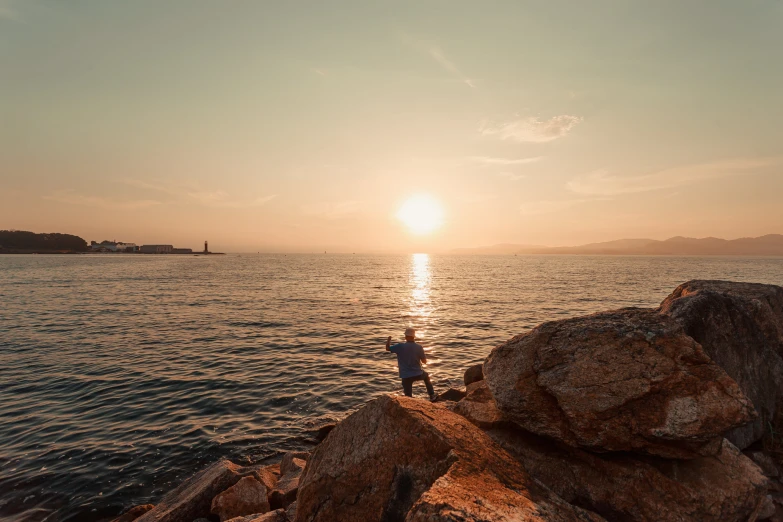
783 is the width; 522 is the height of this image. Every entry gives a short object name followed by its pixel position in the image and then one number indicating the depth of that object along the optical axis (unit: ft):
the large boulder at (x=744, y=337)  26.25
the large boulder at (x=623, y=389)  18.07
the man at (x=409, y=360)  44.91
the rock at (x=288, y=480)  27.71
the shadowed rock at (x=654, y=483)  18.19
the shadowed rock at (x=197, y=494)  27.45
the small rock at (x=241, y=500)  26.91
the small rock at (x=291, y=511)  22.03
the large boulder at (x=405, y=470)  15.03
